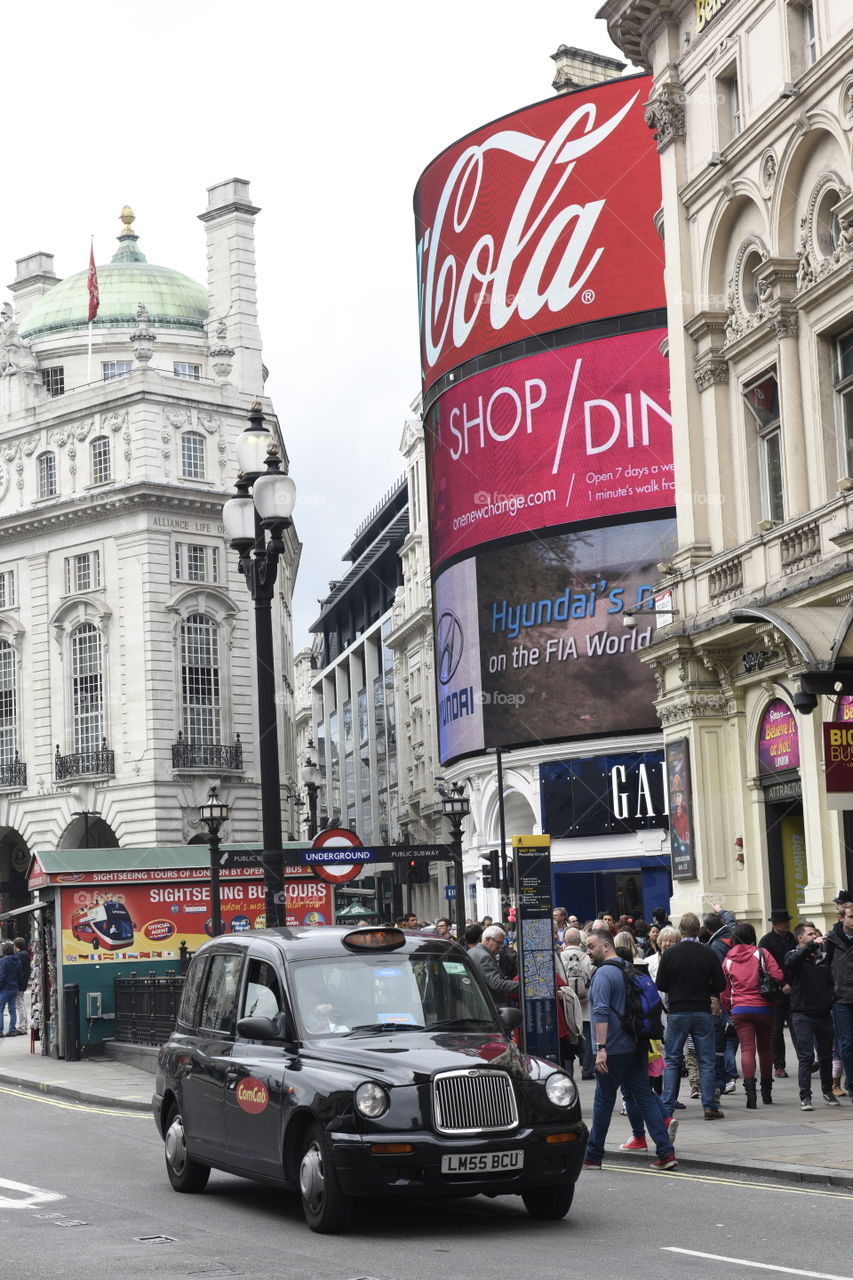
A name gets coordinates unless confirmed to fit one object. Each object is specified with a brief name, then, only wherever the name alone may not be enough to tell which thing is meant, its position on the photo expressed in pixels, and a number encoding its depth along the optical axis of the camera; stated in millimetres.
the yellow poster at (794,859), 27391
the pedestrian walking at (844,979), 17344
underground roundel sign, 23203
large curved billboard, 53812
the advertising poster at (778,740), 26375
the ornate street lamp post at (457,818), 26381
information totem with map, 17547
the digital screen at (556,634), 54500
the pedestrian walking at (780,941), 18984
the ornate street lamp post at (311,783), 38469
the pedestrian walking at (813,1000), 17906
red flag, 68875
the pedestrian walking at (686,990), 16188
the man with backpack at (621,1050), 13828
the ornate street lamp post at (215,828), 26781
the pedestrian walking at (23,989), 36406
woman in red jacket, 17969
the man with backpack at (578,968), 20484
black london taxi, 10898
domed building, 65938
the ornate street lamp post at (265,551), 17984
